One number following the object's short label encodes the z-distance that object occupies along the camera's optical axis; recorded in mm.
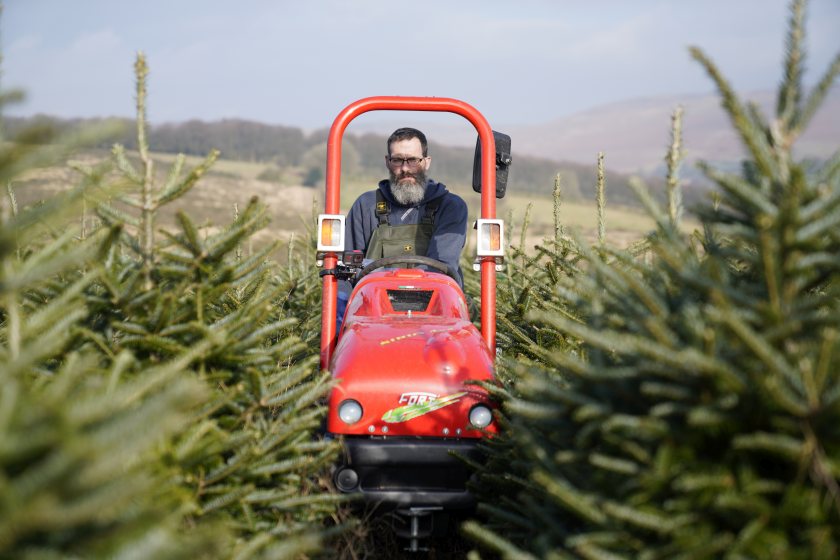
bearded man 6332
